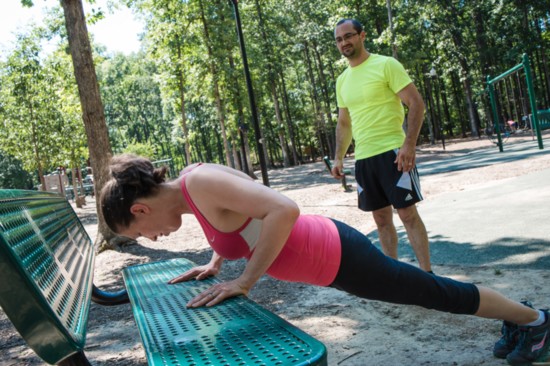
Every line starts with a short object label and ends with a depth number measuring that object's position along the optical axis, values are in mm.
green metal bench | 1271
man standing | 3607
